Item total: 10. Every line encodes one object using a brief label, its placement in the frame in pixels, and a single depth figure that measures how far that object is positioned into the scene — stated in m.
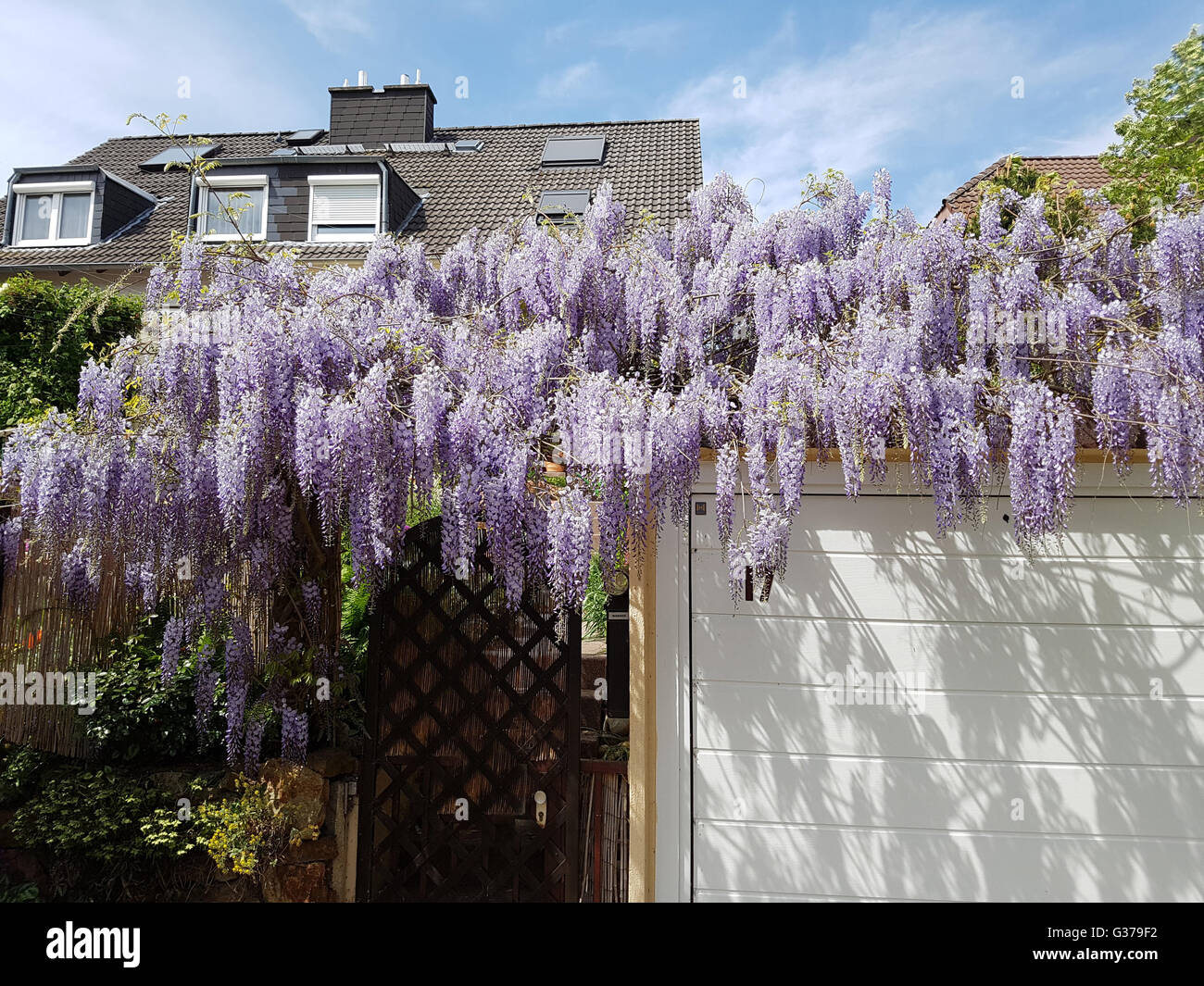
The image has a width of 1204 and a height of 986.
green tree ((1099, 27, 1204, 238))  8.31
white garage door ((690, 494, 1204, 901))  3.36
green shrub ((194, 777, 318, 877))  3.44
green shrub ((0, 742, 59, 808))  3.77
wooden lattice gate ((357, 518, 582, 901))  3.54
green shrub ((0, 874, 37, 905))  3.55
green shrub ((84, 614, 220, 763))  3.83
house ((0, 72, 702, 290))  10.55
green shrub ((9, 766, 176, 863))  3.58
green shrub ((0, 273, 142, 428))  5.90
